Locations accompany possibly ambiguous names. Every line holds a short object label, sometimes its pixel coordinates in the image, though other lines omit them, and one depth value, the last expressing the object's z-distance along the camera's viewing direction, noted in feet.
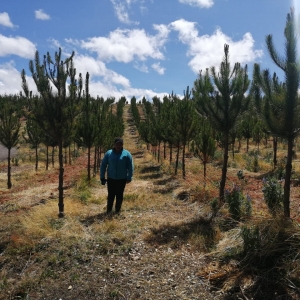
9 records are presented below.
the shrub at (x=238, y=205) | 20.86
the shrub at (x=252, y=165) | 53.39
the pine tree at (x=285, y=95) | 16.38
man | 23.16
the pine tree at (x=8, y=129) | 48.80
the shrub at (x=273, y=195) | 21.22
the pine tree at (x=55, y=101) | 22.62
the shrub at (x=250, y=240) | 14.91
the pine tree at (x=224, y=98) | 24.35
